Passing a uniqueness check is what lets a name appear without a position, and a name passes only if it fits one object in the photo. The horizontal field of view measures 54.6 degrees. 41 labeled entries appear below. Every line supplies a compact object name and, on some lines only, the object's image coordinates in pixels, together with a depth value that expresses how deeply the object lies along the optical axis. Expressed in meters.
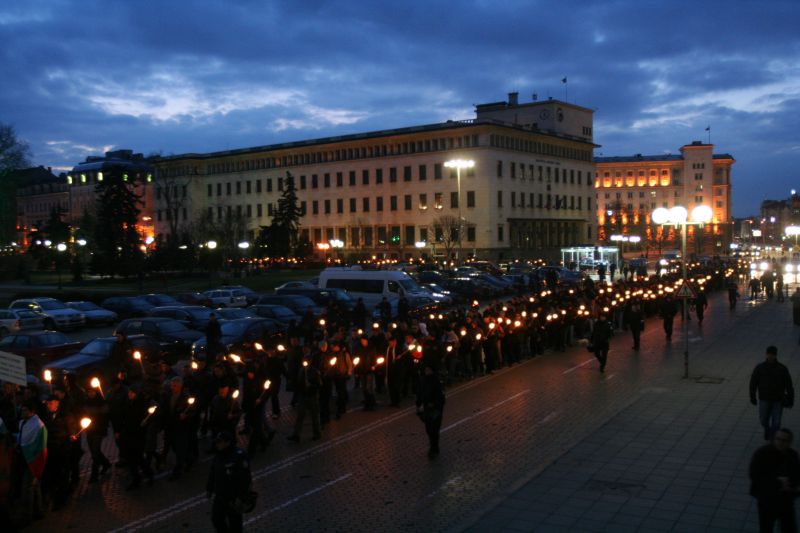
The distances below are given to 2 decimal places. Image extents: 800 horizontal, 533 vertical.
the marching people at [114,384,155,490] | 11.13
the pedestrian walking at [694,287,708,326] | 30.89
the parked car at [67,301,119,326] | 34.94
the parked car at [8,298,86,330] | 33.78
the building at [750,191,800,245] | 117.57
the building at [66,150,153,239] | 124.56
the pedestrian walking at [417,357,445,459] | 12.33
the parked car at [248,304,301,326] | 29.97
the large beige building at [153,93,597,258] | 86.44
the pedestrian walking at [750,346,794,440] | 11.73
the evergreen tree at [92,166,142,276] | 66.00
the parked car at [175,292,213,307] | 39.41
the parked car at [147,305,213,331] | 28.26
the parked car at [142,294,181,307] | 37.00
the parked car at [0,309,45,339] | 32.00
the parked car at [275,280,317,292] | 41.03
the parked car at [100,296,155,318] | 36.67
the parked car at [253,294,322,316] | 32.55
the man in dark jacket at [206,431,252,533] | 7.92
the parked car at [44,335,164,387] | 18.11
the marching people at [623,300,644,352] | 24.50
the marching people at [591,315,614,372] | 20.16
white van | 38.16
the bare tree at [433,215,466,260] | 82.81
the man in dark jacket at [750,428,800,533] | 7.73
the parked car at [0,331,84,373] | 21.11
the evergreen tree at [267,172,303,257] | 82.81
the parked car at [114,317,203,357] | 23.39
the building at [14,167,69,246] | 146.88
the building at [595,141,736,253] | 149.38
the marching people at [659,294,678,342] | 26.28
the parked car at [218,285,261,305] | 42.59
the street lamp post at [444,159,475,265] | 57.19
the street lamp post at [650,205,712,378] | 21.62
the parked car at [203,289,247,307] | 40.78
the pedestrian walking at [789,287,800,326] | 28.80
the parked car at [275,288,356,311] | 34.72
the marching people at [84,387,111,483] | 11.06
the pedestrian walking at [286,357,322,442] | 13.34
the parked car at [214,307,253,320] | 29.70
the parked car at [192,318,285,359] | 22.08
